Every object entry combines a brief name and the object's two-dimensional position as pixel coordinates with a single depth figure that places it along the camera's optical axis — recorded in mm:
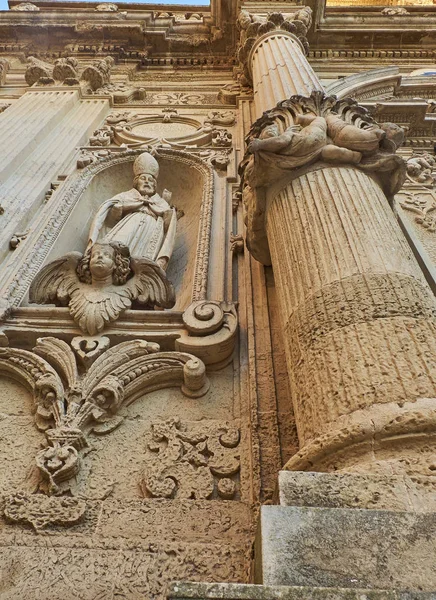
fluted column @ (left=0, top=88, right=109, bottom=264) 4750
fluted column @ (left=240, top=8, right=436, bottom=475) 1780
